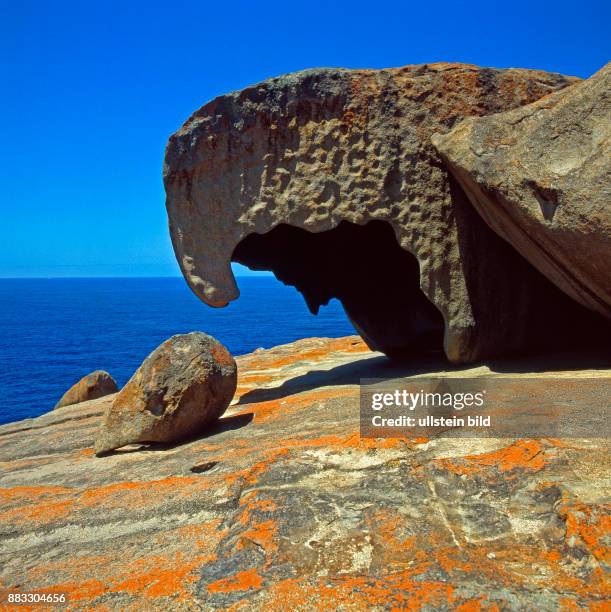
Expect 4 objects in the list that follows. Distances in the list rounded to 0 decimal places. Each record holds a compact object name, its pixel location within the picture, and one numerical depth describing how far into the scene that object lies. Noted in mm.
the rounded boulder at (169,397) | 5719
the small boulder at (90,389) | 11617
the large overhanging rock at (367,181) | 6203
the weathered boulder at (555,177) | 4672
